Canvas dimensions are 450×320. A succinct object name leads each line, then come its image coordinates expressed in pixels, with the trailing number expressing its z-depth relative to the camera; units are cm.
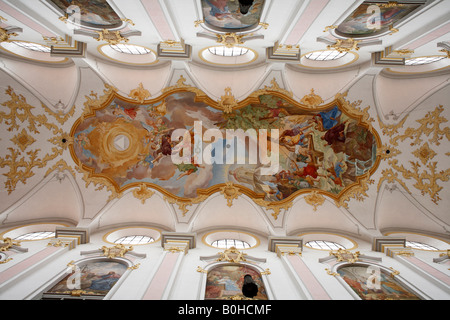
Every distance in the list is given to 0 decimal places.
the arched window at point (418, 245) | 1109
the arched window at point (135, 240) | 1189
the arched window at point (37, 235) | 1120
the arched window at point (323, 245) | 1188
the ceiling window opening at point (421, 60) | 1096
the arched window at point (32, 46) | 1097
